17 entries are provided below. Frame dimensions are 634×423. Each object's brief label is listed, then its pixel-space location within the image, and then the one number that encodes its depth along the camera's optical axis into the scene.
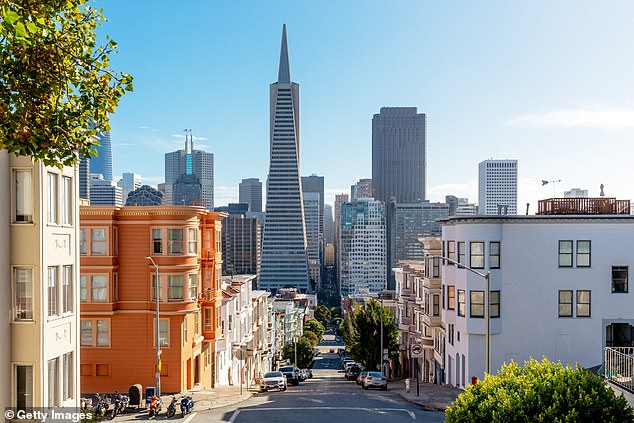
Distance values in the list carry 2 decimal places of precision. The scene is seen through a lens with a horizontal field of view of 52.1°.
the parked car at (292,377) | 56.75
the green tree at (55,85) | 12.10
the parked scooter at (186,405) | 31.28
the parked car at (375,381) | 46.50
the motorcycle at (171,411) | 30.66
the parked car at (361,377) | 49.81
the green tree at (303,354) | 109.38
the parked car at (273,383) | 45.69
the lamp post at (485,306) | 38.92
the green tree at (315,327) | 173.18
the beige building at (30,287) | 17.38
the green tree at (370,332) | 62.69
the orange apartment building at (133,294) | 38.50
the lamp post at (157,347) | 34.09
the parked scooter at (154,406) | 31.21
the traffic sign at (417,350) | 37.97
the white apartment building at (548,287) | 39.28
